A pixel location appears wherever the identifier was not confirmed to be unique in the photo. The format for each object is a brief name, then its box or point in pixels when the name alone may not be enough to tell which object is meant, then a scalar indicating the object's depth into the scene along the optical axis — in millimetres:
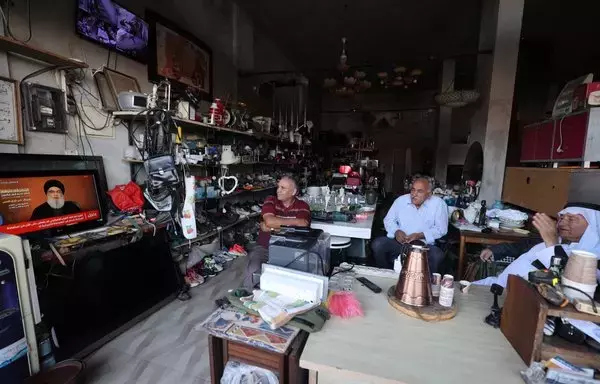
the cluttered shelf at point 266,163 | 2672
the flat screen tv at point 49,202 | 1779
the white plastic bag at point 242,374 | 1068
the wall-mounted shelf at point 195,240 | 2896
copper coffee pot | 1166
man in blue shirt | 2676
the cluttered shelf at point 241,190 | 3482
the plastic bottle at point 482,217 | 2896
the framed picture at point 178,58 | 2922
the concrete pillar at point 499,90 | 3732
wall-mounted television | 2234
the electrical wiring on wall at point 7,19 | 1768
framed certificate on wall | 1799
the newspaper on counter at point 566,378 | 821
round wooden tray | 1126
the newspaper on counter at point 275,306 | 1036
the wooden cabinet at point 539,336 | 861
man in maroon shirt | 2383
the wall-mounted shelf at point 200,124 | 2459
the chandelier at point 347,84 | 4965
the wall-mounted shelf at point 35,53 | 1674
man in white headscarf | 1548
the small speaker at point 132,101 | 2429
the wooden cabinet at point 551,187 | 2216
